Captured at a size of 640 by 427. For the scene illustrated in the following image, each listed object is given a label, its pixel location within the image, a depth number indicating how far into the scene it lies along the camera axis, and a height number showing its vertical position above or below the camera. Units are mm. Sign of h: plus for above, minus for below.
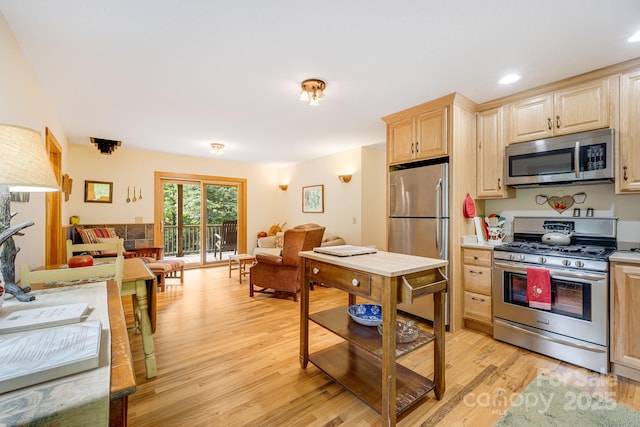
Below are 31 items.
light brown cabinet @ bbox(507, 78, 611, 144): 2338 +897
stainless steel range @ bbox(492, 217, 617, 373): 2119 -635
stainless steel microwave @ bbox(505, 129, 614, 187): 2309 +467
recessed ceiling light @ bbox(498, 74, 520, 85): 2432 +1170
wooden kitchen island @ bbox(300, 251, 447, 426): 1502 -760
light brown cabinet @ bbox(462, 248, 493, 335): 2738 -746
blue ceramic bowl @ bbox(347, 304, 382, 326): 1886 -707
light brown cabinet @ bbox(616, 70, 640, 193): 2184 +597
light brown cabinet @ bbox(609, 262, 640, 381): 1979 -764
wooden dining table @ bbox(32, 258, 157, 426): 688 -435
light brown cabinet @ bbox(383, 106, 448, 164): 2895 +859
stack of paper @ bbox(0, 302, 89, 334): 932 -365
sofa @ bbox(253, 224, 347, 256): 5307 -629
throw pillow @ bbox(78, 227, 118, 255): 4271 -314
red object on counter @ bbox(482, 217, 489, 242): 3107 -190
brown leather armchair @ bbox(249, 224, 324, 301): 3627 -707
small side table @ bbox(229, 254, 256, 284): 4758 -782
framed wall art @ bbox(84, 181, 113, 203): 4836 +392
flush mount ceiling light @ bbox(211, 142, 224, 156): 4666 +1106
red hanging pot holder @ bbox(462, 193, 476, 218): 2924 +39
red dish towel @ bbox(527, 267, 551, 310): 2322 -625
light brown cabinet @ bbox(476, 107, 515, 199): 2902 +598
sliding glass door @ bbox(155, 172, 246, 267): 5719 -85
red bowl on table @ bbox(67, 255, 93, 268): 2092 -354
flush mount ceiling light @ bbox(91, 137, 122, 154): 4414 +1103
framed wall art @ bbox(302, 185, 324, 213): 5684 +305
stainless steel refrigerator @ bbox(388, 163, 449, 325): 2847 -22
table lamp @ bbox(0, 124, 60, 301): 1050 +160
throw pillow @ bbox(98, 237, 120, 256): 4259 -419
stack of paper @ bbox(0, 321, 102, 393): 639 -355
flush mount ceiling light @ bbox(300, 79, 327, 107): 2551 +1136
